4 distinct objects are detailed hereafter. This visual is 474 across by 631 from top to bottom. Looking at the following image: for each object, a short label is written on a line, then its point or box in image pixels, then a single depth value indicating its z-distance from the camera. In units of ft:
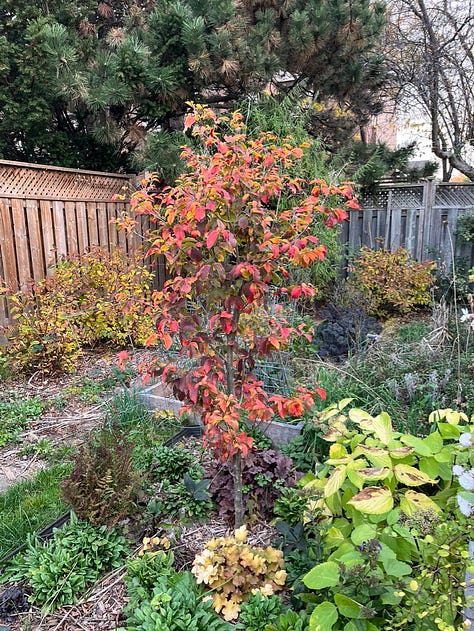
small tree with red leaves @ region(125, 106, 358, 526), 5.82
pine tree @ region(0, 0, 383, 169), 16.72
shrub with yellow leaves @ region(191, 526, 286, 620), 5.65
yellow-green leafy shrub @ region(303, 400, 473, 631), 4.08
